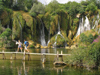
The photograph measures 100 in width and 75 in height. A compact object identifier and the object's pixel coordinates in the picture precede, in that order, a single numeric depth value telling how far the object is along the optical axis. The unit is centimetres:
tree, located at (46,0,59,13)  8022
